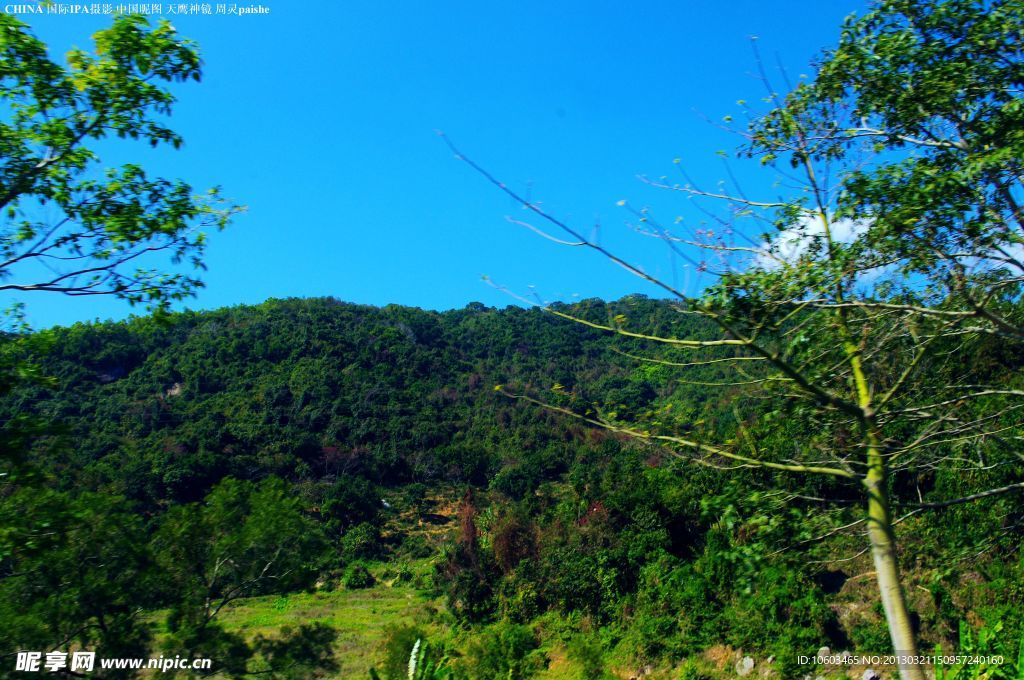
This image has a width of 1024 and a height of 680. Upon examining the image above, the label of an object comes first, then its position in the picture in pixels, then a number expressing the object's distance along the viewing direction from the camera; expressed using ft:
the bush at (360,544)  96.99
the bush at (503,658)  46.01
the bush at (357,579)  85.20
